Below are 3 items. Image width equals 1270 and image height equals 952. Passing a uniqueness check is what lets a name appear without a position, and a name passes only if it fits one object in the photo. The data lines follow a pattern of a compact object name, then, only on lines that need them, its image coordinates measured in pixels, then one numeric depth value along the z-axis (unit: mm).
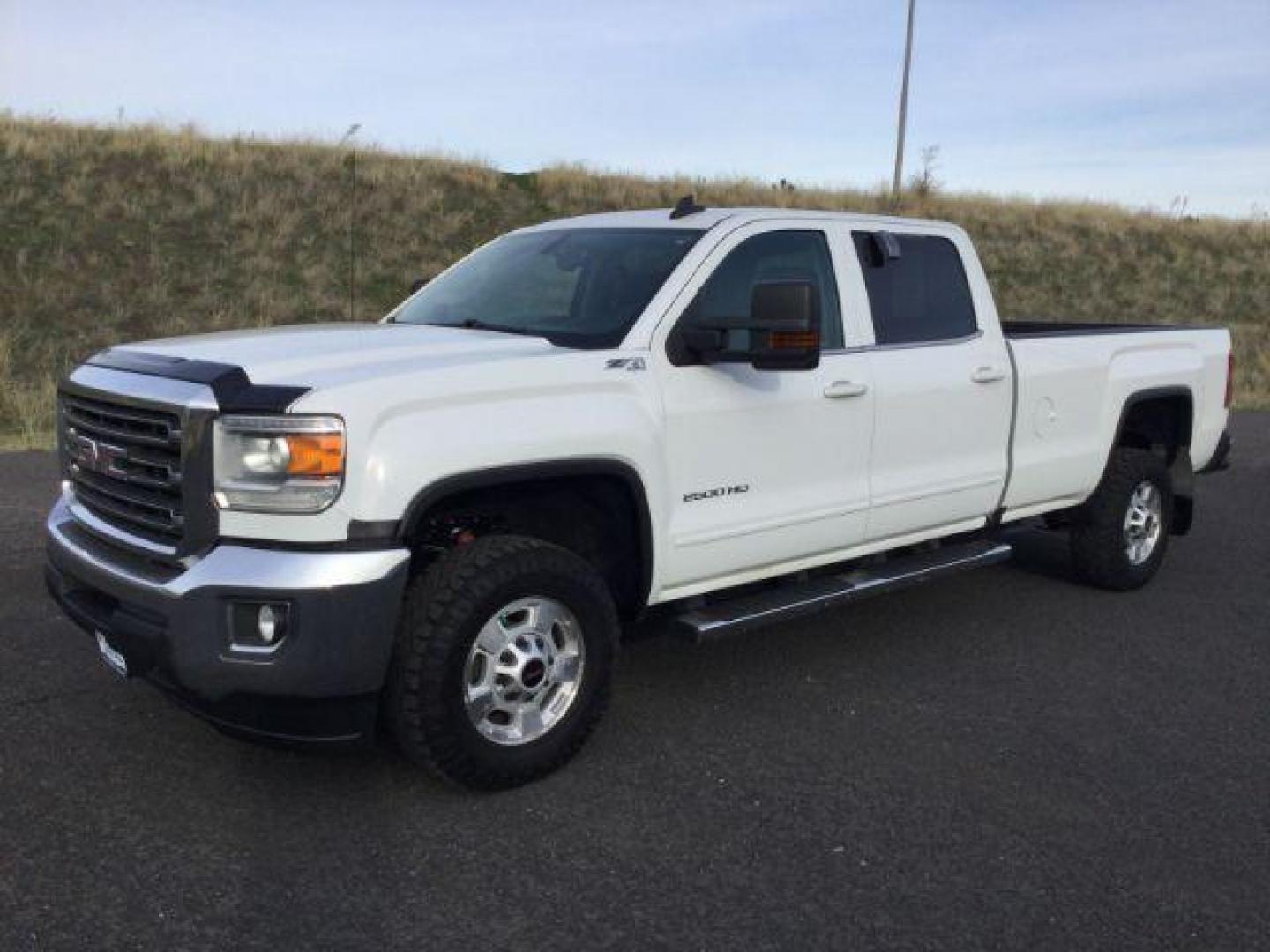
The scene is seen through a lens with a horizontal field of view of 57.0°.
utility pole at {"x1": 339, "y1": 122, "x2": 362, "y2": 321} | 22309
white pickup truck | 3303
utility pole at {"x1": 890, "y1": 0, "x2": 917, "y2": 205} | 30391
